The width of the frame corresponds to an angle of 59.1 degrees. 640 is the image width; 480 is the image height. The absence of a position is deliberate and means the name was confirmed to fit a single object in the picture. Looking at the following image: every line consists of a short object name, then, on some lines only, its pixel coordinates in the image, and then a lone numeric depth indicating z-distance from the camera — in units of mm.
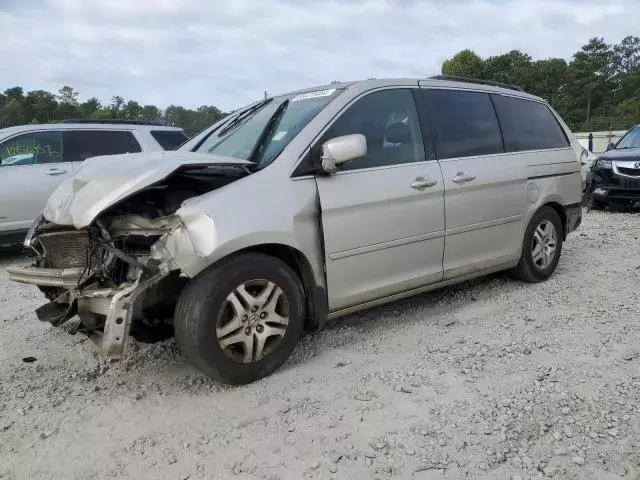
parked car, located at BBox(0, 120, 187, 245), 7242
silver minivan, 3078
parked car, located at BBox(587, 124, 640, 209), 9672
